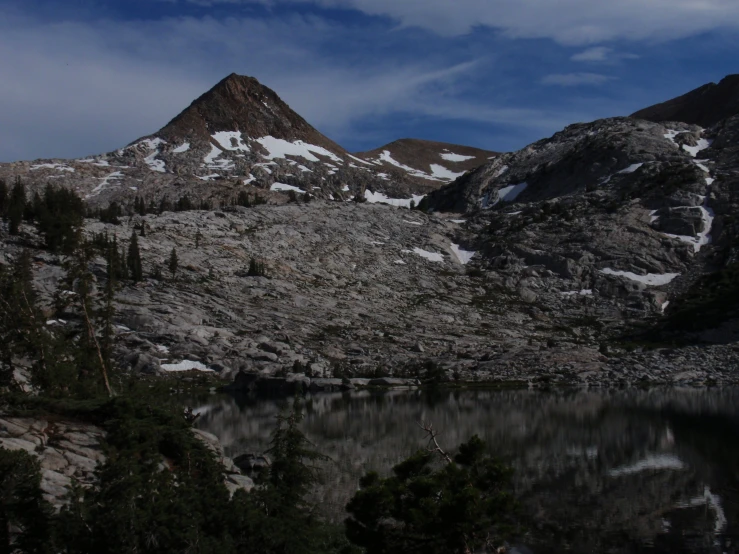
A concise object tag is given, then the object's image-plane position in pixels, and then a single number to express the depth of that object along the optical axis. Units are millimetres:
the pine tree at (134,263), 103562
